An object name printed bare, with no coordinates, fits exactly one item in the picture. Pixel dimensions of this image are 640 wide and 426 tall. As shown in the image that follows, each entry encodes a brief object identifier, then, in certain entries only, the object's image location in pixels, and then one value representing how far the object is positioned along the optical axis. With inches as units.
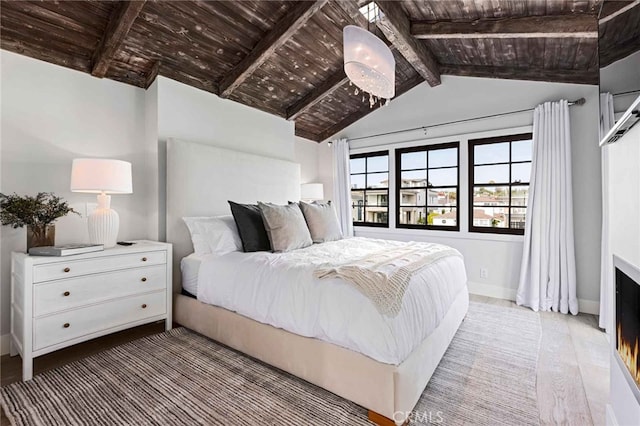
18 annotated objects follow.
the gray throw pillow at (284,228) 104.1
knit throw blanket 62.0
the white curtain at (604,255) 109.3
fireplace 46.4
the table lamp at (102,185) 89.6
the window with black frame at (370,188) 188.9
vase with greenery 83.6
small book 79.8
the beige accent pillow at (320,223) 124.9
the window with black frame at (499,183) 142.4
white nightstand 76.1
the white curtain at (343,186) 195.3
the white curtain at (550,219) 125.8
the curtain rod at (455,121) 126.2
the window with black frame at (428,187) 162.6
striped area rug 62.8
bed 60.6
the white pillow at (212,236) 107.3
